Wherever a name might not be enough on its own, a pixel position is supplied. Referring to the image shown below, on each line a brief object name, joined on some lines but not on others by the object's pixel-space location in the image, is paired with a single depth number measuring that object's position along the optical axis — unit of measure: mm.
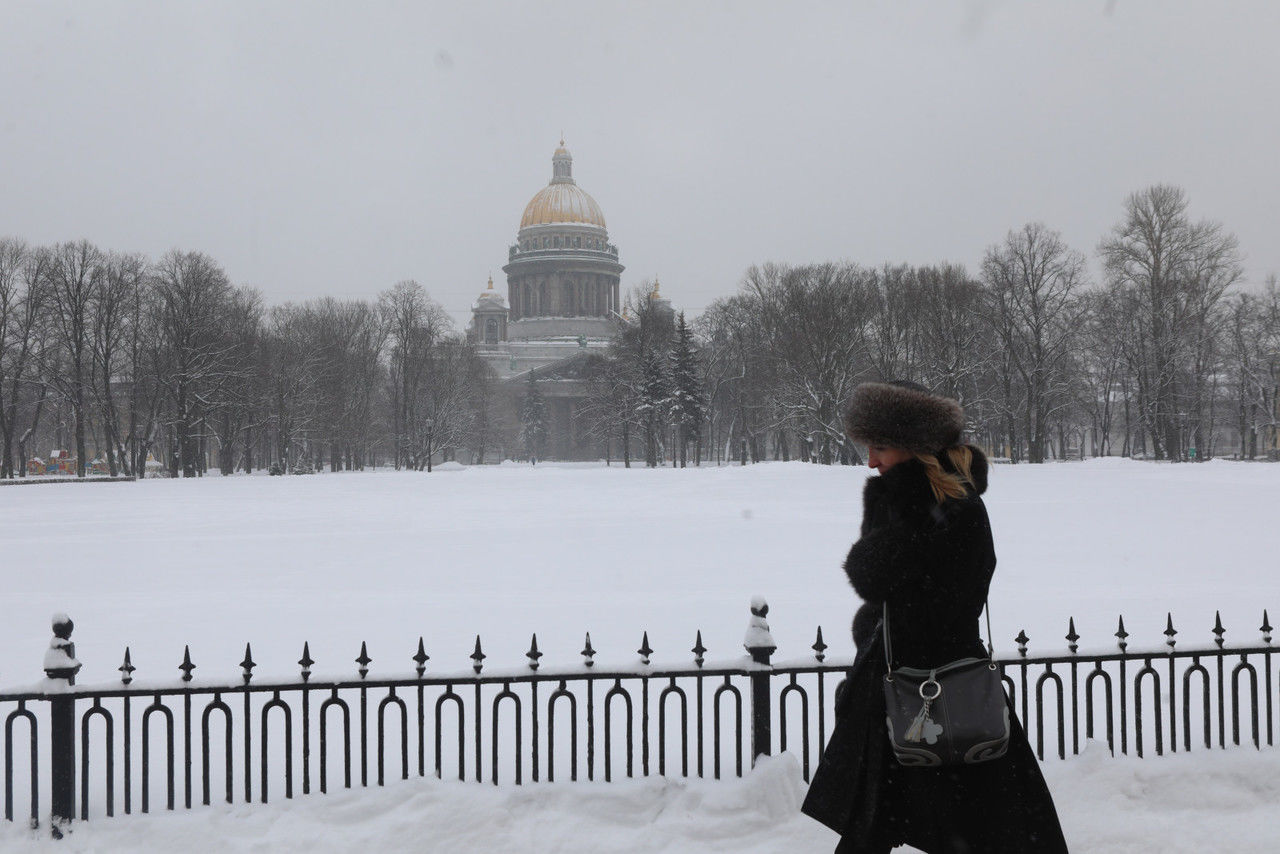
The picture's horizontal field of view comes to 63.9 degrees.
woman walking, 3264
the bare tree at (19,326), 42938
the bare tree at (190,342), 46312
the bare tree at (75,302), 44500
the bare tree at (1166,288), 45500
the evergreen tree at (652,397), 60312
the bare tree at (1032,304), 47188
